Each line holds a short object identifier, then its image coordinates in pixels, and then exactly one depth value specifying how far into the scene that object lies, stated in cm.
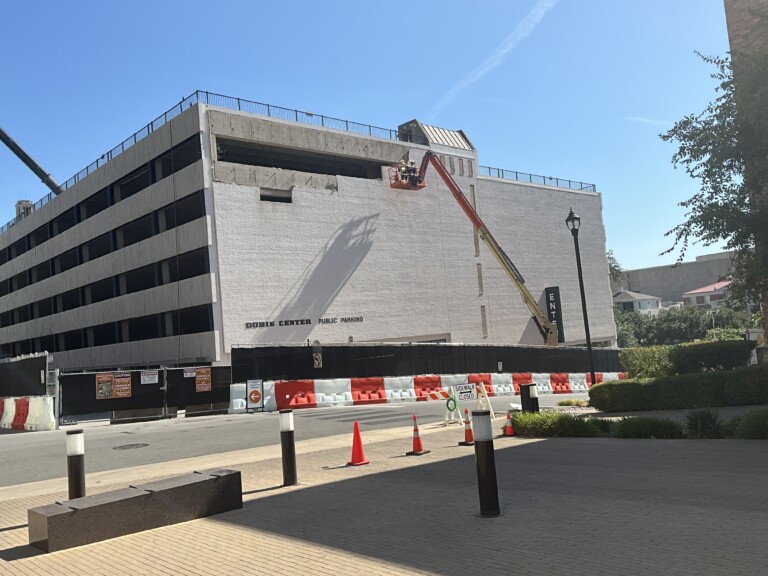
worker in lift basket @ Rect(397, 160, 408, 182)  4434
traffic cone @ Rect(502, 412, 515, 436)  1317
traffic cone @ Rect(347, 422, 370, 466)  1042
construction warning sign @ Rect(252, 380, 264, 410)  2500
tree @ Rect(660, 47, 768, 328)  1069
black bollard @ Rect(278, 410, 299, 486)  875
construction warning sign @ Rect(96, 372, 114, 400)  2345
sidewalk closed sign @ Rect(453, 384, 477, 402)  1664
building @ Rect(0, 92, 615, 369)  3622
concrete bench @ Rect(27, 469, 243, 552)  618
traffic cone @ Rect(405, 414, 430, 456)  1115
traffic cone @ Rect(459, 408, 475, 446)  1193
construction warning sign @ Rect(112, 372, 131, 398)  2370
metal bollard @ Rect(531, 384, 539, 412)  1373
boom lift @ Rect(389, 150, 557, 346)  4459
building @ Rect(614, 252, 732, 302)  11947
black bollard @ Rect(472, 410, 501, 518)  610
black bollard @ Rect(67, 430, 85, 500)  773
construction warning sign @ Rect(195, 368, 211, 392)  2579
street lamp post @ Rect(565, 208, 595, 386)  2292
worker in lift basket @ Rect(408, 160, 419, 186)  4475
